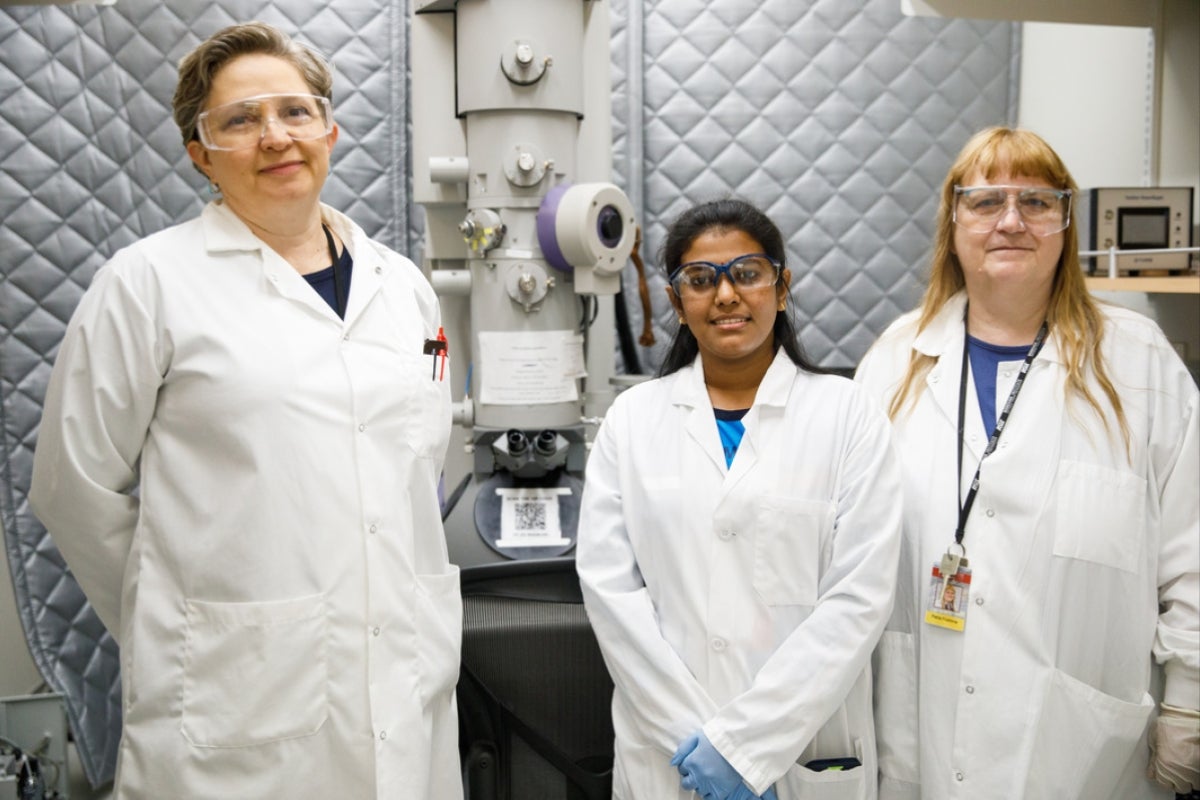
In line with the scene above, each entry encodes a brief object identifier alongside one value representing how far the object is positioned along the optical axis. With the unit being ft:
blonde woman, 4.40
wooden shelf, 5.13
